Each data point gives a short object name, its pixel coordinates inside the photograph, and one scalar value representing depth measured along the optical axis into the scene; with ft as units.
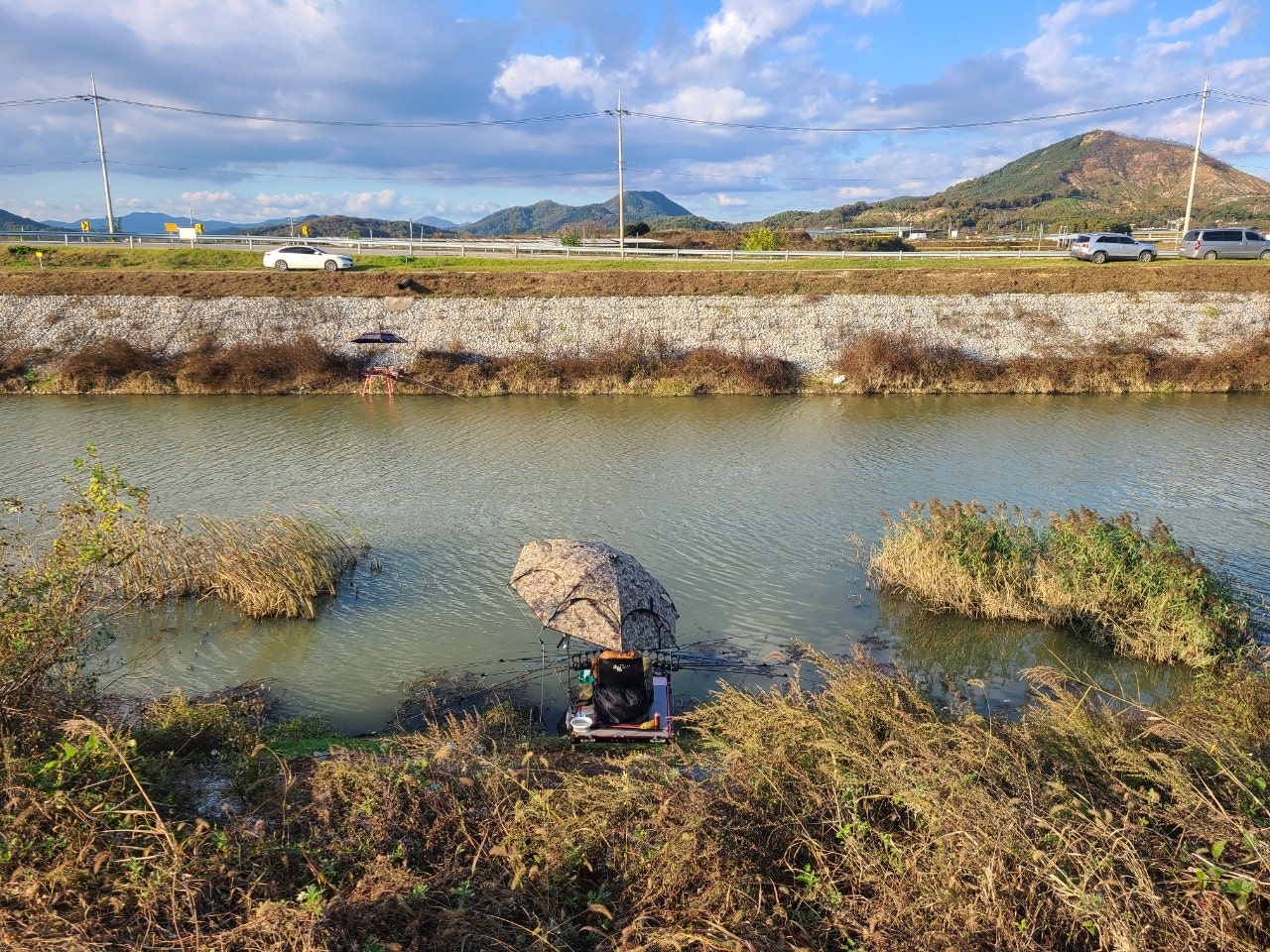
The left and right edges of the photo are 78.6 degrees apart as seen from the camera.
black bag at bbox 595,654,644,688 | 32.35
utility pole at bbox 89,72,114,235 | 175.32
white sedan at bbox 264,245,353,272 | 152.18
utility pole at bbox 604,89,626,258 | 165.52
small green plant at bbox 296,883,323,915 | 16.94
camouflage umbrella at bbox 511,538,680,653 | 33.45
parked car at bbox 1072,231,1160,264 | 160.15
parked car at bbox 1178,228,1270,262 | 159.63
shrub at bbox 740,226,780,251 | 187.83
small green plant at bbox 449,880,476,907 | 18.62
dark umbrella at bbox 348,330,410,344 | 108.06
